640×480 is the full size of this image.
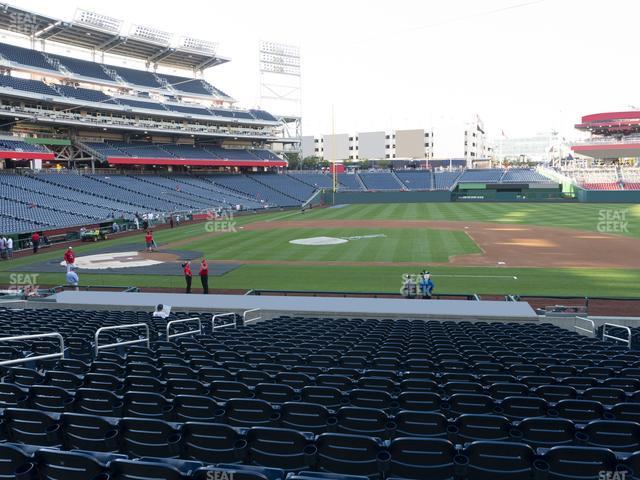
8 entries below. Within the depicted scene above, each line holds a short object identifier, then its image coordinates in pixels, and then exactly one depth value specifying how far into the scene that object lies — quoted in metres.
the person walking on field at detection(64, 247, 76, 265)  22.56
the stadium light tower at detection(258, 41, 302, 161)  94.56
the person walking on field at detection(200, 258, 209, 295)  21.23
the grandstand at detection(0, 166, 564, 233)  43.44
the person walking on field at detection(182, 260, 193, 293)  21.64
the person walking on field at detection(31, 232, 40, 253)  33.59
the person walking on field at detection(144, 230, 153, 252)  32.50
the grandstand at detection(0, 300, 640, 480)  4.03
